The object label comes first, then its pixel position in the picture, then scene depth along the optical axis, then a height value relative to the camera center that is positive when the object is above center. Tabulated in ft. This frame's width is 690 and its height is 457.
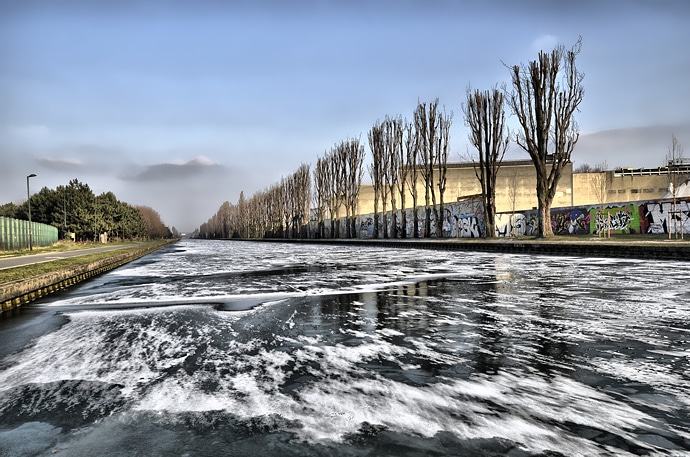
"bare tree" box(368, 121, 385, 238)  164.45 +22.92
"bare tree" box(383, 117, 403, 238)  156.87 +22.80
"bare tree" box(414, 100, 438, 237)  141.90 +25.85
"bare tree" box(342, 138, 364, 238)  187.21 +20.08
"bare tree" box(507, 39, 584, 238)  90.74 +20.11
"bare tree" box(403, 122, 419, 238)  144.77 +21.43
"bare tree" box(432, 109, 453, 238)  135.85 +20.19
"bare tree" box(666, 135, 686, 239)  81.71 +7.78
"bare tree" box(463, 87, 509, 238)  113.80 +23.25
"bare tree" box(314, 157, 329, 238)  211.41 +16.95
